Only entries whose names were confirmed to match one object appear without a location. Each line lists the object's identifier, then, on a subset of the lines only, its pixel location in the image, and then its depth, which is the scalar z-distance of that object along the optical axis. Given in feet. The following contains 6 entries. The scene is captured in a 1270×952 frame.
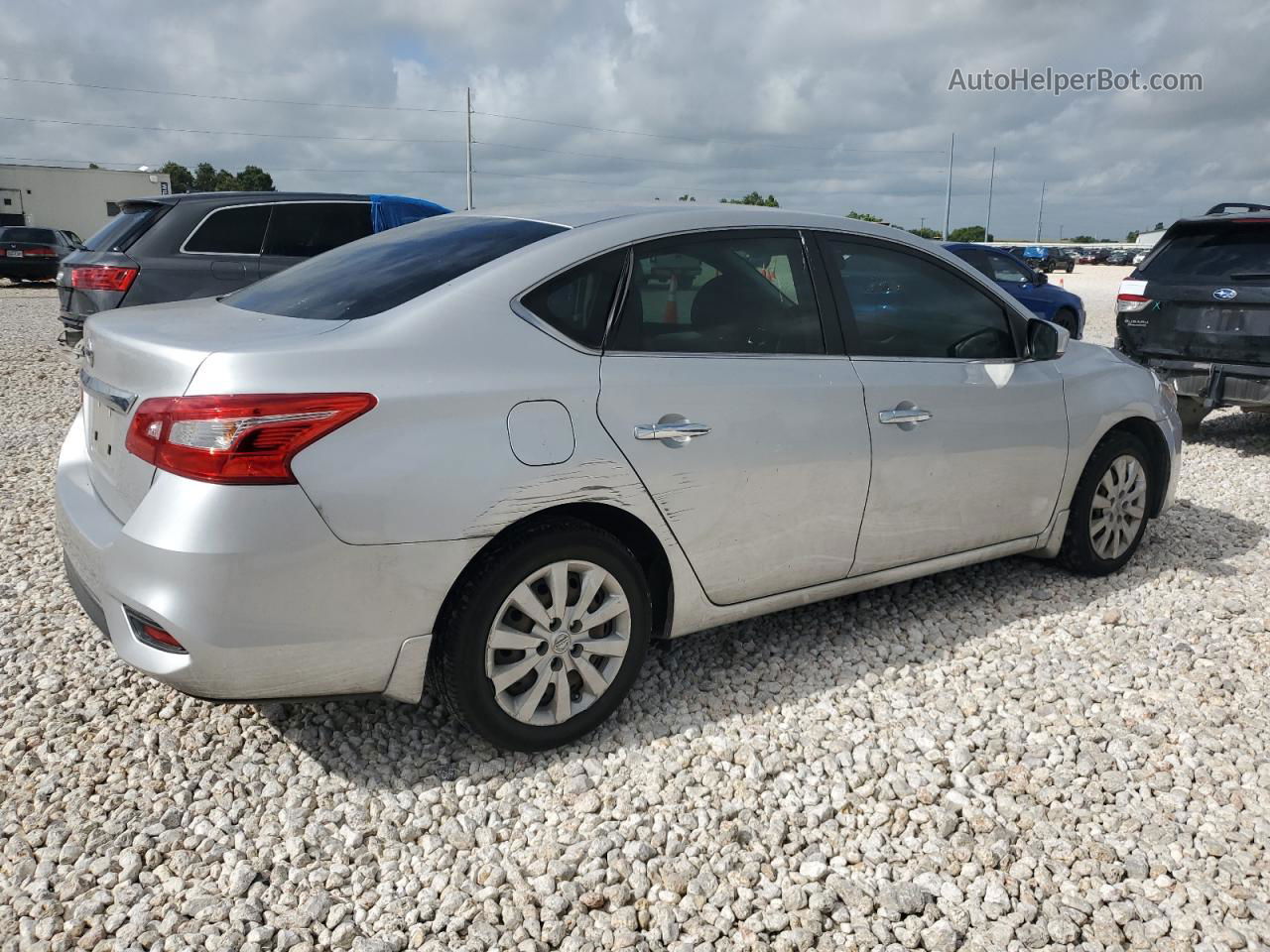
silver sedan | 8.46
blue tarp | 31.24
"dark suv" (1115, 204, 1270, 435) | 24.14
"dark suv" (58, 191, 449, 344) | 27.50
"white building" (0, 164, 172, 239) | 147.84
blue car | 51.42
